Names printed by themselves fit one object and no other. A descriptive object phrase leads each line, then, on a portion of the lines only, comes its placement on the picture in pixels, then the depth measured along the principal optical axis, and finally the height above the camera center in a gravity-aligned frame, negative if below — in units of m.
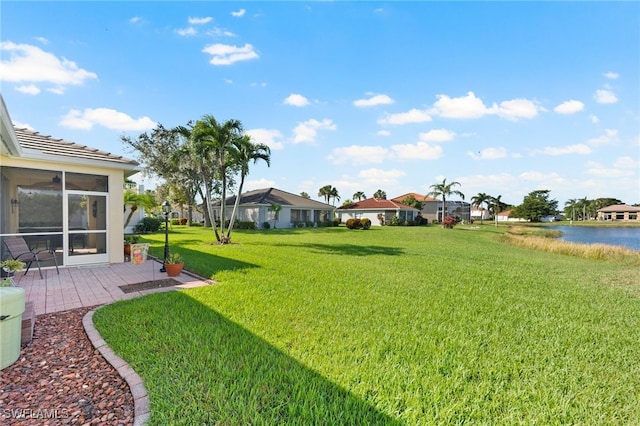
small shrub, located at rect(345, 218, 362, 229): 30.97 -0.61
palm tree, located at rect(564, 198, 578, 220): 79.88 +3.09
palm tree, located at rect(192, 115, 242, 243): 14.46 +4.16
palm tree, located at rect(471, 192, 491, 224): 58.81 +3.57
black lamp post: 8.91 +0.30
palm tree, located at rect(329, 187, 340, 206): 61.34 +4.99
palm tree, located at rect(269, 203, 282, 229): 29.33 +0.85
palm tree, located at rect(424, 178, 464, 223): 44.31 +4.11
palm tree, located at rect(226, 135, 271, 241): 15.06 +3.44
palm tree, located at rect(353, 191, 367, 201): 67.94 +5.04
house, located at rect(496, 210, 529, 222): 73.25 -0.59
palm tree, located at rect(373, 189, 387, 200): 71.00 +5.66
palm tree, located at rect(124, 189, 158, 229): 19.09 +1.31
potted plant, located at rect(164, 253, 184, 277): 7.82 -1.26
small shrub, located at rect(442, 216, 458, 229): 36.88 -0.84
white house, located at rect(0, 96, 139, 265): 7.97 +0.65
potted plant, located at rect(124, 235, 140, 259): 10.81 -0.98
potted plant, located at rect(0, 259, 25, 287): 5.34 -0.84
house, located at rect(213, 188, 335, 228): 30.31 +0.99
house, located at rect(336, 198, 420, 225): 41.34 +0.90
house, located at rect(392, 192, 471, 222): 54.55 +2.03
